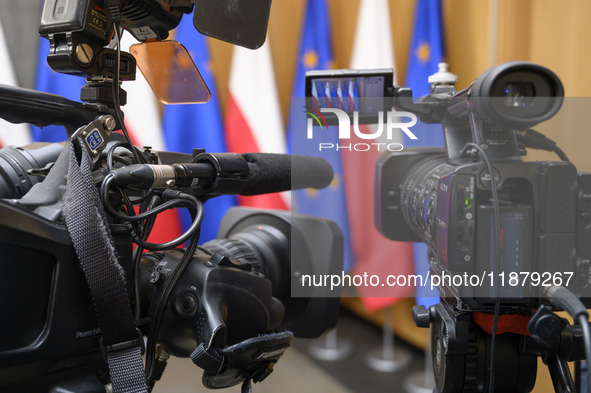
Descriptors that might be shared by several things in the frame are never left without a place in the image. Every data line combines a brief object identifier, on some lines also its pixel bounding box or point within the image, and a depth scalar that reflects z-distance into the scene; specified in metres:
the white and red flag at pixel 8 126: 1.55
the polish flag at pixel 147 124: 1.62
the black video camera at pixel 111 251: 0.42
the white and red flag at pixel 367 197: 1.49
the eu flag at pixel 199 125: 1.63
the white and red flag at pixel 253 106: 1.66
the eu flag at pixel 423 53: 1.46
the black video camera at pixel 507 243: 0.47
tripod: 0.57
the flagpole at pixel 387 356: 1.54
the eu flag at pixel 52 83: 1.59
